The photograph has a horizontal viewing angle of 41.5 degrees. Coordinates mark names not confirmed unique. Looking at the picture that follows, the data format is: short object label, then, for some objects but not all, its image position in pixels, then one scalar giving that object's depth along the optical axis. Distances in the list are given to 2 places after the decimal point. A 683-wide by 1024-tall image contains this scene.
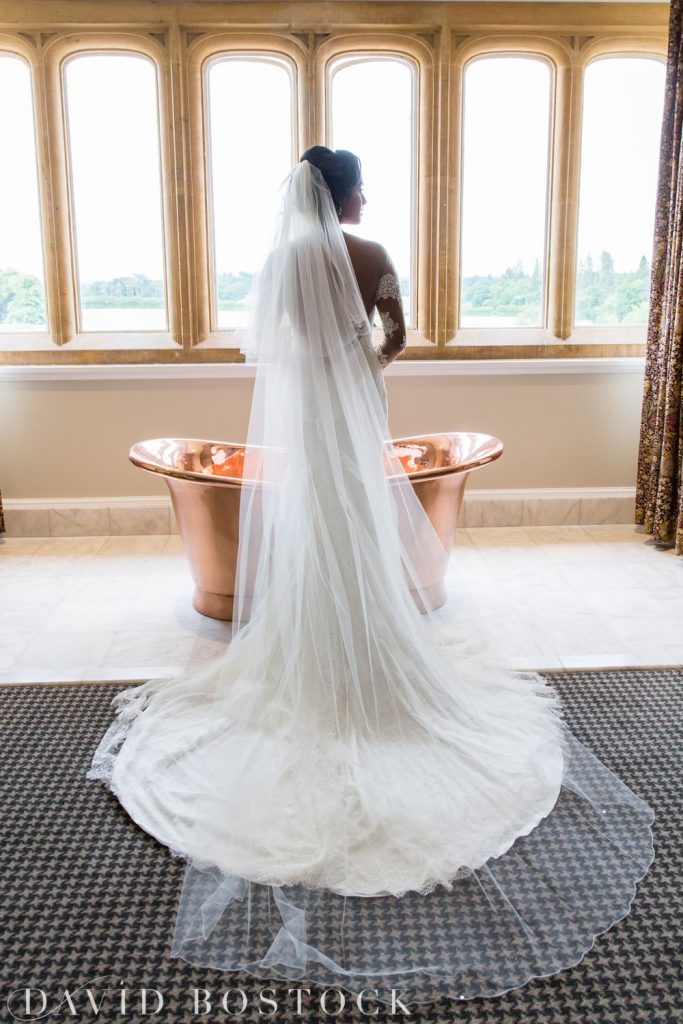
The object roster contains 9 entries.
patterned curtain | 4.42
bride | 1.89
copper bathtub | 3.52
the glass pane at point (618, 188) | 4.86
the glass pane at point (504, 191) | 4.82
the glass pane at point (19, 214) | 4.75
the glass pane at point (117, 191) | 4.73
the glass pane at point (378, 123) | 4.79
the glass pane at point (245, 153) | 4.76
